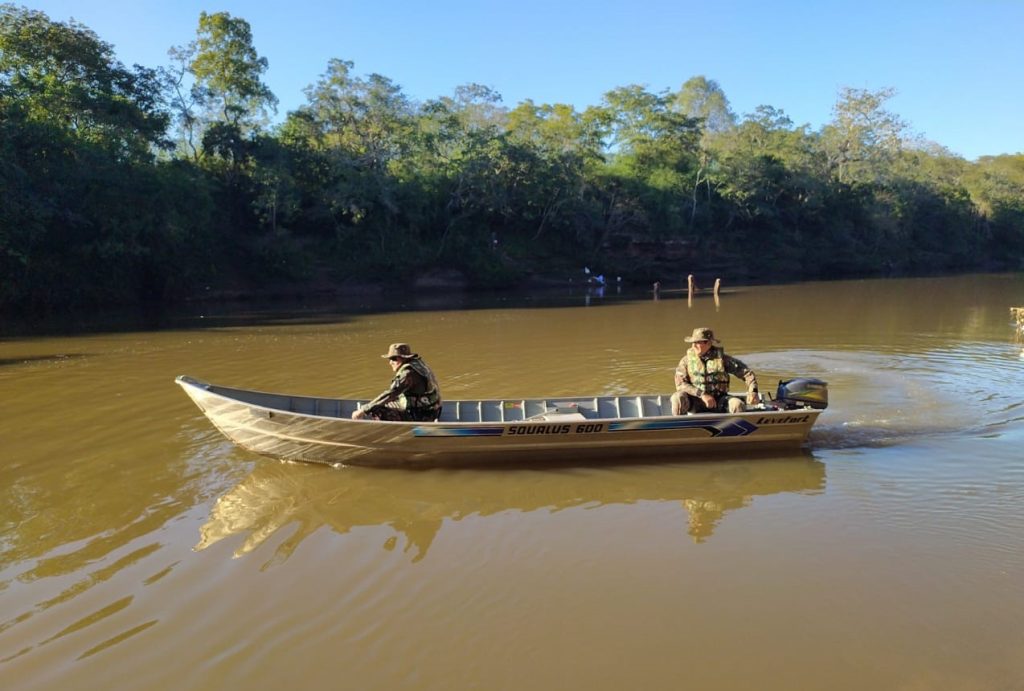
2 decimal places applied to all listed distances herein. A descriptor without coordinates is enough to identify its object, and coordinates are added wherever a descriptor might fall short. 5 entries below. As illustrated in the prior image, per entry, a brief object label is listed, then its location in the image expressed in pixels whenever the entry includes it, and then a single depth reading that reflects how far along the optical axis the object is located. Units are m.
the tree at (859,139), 61.16
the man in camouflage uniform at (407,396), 7.93
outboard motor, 8.68
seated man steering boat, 8.54
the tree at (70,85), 25.78
